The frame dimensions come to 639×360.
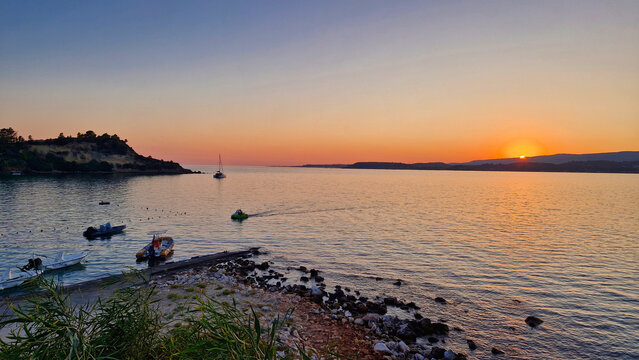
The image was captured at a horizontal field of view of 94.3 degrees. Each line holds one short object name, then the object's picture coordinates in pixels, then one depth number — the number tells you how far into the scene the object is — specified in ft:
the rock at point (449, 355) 49.32
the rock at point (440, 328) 58.29
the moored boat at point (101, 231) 135.54
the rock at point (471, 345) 54.08
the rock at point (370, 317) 60.54
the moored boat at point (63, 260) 90.48
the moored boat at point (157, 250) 103.91
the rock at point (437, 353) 49.73
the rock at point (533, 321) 63.37
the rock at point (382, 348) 49.37
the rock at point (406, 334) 54.93
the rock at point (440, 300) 72.54
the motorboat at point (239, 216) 180.32
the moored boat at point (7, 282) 74.82
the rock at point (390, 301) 70.28
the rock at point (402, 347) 50.26
